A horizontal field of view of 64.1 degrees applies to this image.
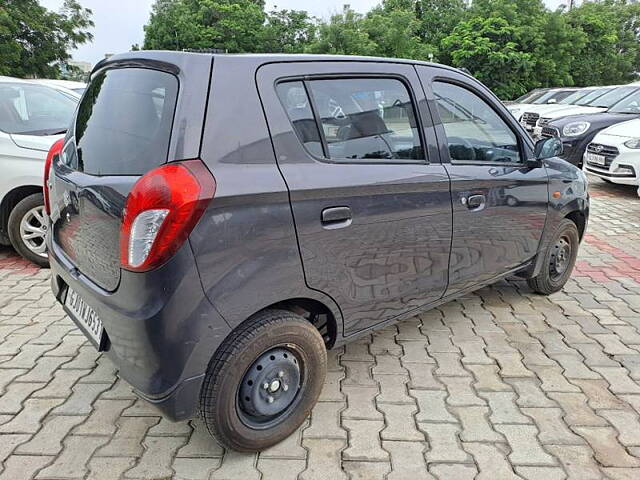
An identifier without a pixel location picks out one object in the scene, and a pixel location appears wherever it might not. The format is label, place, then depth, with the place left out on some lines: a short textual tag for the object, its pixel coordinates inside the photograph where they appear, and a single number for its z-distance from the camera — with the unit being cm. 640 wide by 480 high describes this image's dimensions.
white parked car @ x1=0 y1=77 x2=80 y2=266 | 438
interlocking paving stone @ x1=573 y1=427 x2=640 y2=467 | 224
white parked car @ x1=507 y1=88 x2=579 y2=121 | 1353
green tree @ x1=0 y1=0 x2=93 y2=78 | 2014
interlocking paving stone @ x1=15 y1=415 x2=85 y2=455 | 229
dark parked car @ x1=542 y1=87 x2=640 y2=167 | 938
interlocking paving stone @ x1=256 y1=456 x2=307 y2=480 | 216
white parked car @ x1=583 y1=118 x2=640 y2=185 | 776
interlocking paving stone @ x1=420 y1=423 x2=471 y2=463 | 227
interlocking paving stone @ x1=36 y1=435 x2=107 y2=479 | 216
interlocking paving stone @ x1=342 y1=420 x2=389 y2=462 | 227
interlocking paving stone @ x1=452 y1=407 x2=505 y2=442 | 239
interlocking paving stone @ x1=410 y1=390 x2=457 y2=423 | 254
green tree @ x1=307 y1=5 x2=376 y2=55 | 2392
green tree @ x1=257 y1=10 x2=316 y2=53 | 3019
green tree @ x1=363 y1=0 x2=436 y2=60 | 2542
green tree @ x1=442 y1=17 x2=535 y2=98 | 2456
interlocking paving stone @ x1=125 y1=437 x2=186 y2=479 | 217
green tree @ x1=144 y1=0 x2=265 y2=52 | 3284
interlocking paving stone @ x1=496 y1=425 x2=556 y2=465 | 225
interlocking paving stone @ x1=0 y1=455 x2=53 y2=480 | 215
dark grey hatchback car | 191
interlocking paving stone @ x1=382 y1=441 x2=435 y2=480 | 216
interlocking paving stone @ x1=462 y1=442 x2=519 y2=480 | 216
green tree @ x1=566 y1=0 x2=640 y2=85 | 2839
